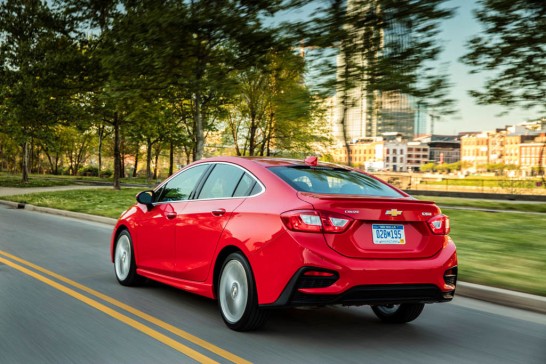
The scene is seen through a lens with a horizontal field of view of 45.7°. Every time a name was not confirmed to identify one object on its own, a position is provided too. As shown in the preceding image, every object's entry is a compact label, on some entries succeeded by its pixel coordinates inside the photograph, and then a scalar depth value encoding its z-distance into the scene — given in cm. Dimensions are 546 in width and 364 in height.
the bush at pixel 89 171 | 7225
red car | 481
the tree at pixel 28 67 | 2641
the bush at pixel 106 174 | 7065
